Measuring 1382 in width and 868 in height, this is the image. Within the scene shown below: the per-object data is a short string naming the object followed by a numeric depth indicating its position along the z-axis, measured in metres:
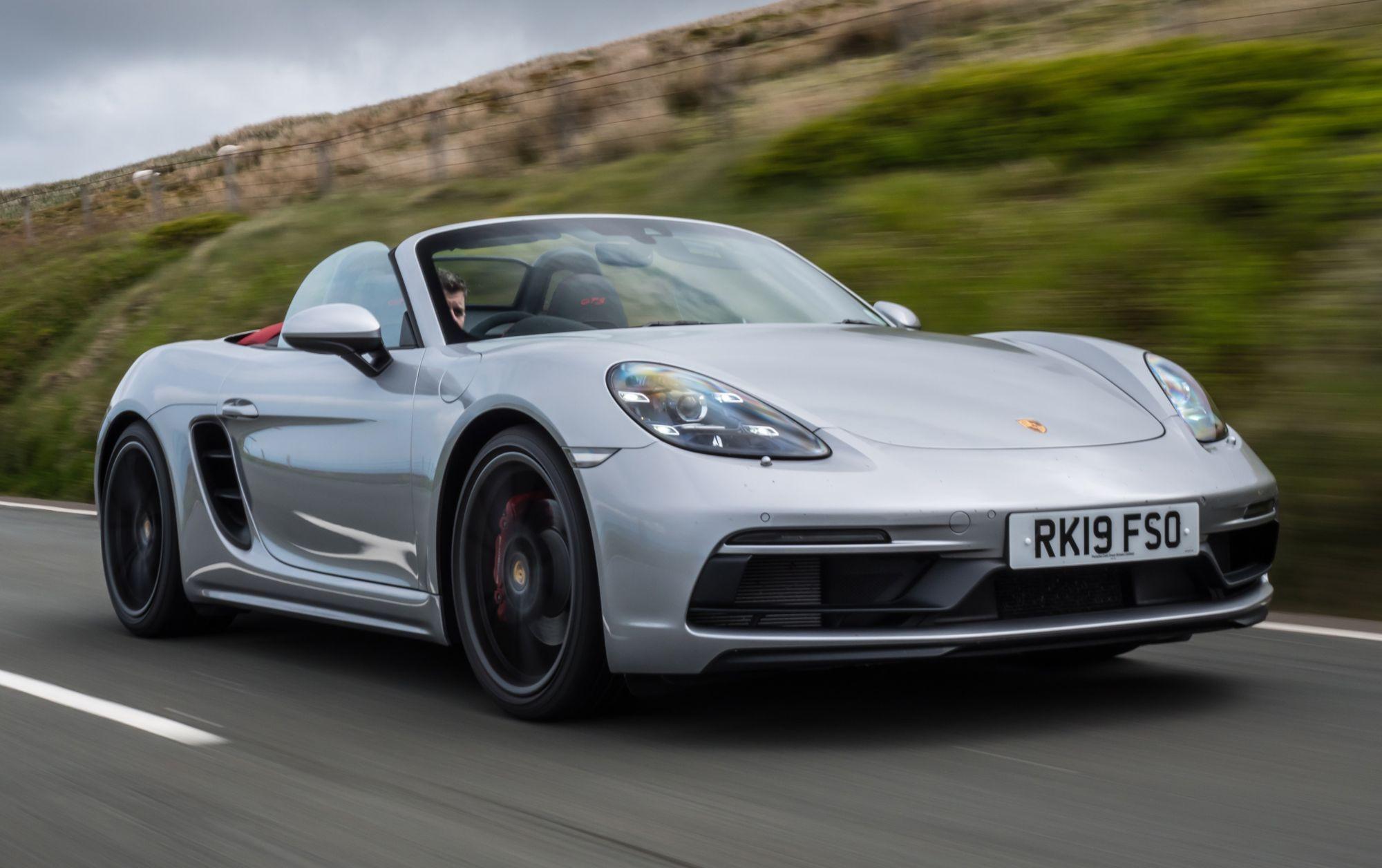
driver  4.79
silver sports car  3.58
